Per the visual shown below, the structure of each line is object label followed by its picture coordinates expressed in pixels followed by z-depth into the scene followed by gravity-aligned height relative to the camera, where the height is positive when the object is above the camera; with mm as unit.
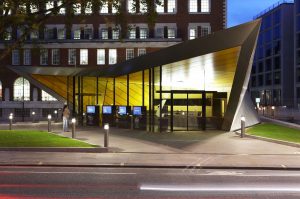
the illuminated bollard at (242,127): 20936 -1551
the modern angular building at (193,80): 19884 +1320
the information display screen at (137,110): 26797 -766
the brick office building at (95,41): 56142 +8201
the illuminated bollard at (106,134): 16624 -1515
